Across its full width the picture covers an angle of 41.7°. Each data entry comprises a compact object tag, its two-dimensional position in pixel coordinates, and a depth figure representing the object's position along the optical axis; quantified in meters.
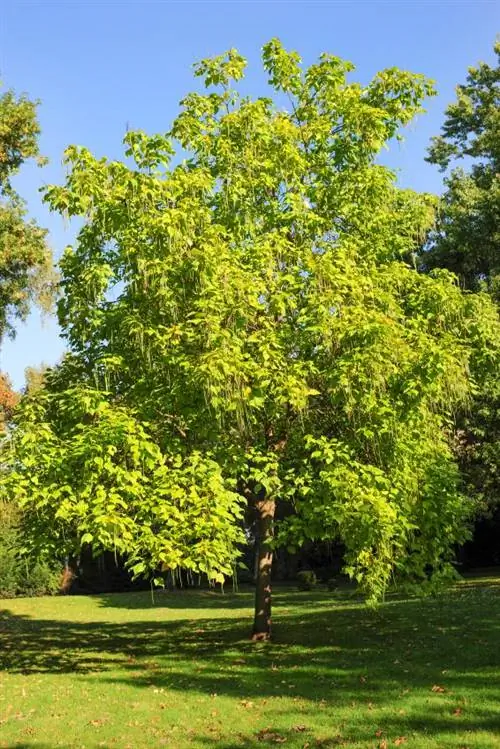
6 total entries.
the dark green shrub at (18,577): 36.09
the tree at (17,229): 21.75
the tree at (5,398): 33.69
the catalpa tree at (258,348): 10.16
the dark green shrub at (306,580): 35.78
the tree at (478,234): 26.95
